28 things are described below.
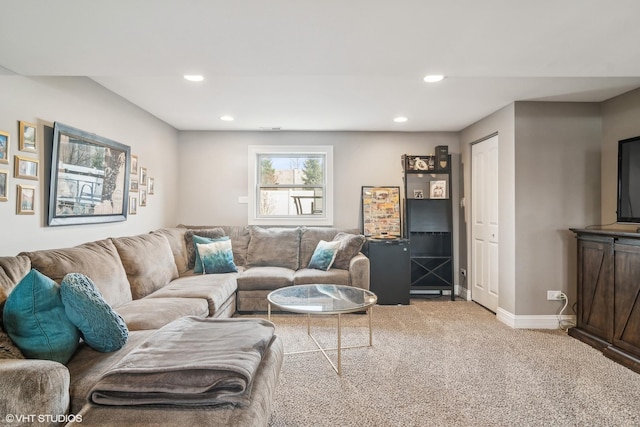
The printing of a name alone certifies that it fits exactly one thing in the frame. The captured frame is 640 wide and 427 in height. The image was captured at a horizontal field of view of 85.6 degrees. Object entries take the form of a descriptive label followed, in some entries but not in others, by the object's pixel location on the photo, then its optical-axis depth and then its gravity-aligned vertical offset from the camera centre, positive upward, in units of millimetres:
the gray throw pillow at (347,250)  4082 -335
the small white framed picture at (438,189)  4746 +461
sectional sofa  1262 -602
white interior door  3961 -1
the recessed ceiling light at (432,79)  2703 +1151
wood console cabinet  2662 -588
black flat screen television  2896 +376
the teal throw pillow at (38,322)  1562 -472
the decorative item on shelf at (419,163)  4750 +810
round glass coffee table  2500 -625
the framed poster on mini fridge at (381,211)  4766 +153
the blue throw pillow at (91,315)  1686 -475
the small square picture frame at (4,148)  2131 +444
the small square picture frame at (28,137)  2270 +550
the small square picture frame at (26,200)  2254 +130
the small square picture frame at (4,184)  2131 +215
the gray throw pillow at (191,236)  4191 -191
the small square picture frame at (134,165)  3637 +589
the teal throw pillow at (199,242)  3947 -252
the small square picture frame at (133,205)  3633 +161
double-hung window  4902 +492
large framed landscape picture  2539 +349
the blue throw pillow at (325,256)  4066 -407
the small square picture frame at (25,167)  2236 +344
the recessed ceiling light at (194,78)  2806 +1178
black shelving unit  4668 -20
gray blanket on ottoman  1299 -598
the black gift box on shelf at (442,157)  4680 +889
